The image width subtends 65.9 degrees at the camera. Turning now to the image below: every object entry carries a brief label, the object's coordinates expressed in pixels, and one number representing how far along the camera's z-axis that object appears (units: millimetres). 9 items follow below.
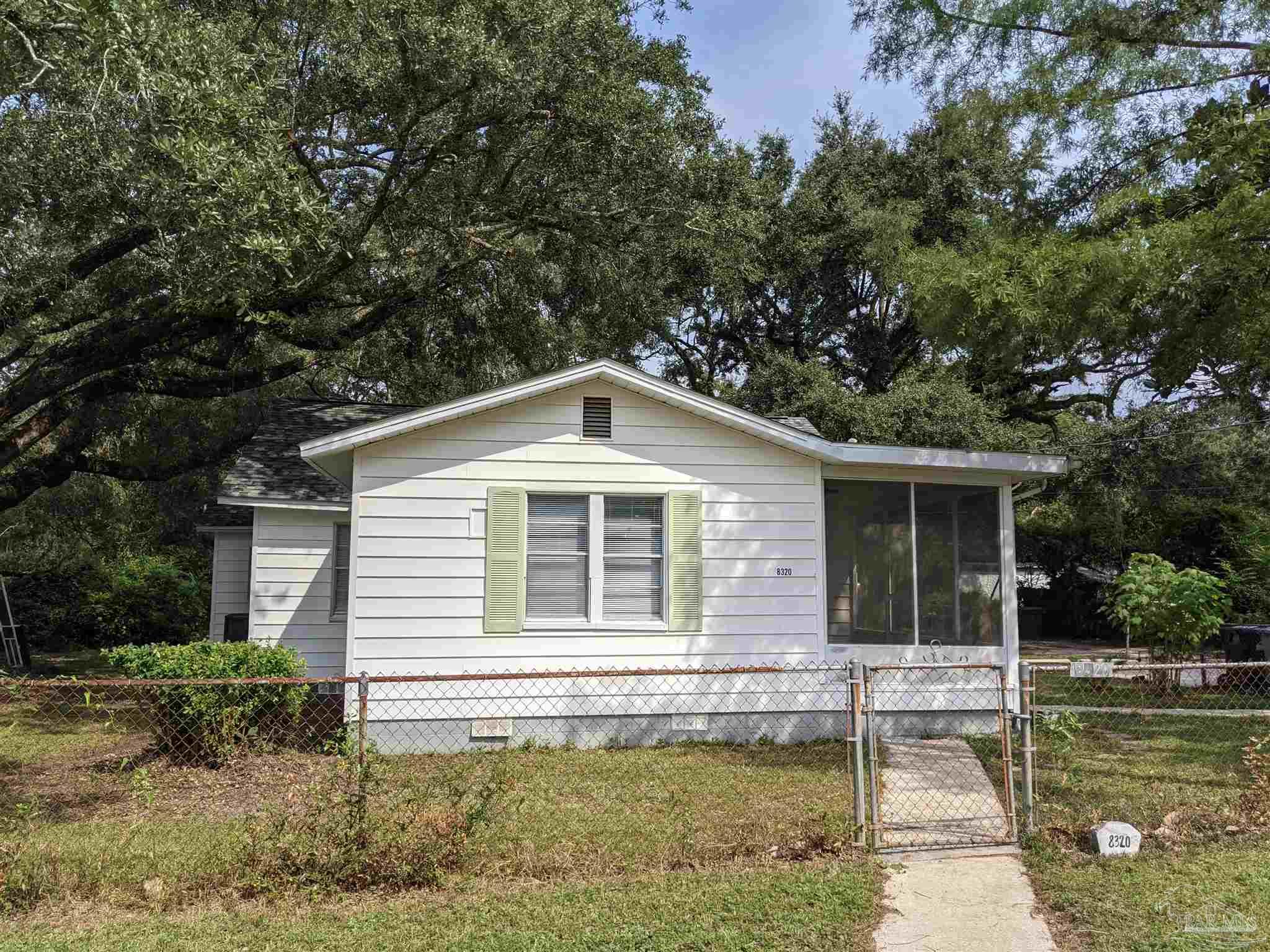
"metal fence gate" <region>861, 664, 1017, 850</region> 6320
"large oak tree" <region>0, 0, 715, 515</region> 9141
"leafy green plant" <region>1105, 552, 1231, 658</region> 12641
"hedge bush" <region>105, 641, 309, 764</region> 8695
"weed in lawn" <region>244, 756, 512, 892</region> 5379
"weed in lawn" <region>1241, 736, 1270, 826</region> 6414
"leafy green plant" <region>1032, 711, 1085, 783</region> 7786
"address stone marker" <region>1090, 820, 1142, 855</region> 5902
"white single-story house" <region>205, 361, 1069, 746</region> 9641
